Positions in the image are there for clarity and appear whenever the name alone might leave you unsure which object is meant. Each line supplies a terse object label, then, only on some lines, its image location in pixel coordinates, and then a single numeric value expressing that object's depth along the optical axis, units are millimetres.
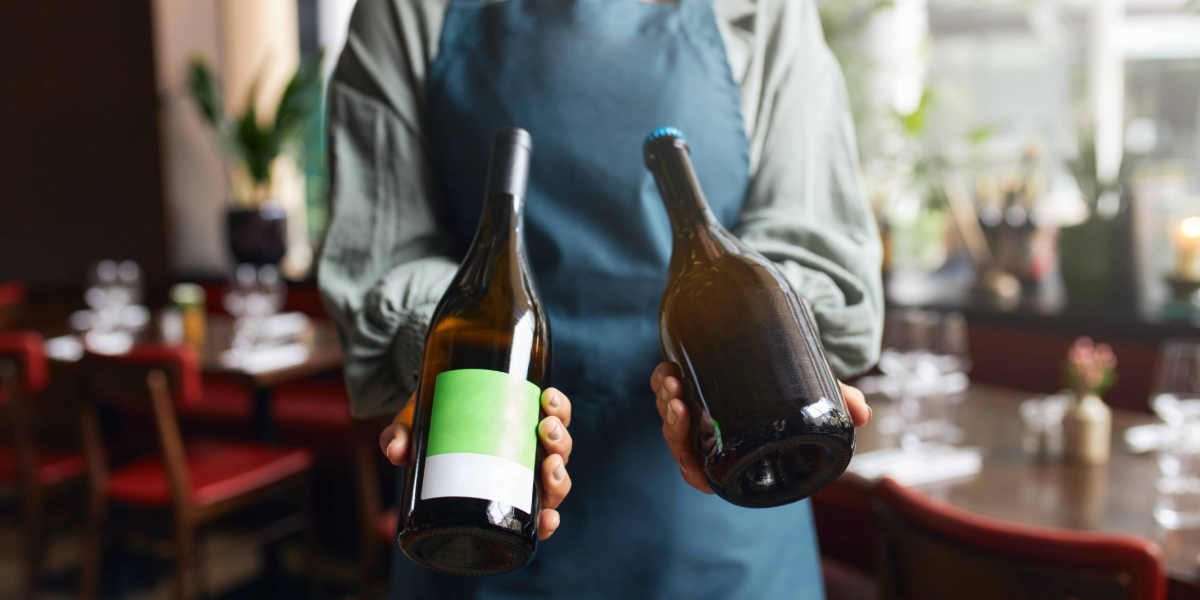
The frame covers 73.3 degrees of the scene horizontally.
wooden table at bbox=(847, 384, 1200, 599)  1032
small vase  1340
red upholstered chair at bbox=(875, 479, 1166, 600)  844
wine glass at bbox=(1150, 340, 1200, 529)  1171
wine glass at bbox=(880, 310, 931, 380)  1629
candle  1914
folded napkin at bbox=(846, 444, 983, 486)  1301
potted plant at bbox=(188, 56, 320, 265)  3549
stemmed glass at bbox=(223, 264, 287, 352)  2646
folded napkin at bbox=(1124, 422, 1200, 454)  1391
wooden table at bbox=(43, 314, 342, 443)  2246
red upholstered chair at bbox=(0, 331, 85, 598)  2373
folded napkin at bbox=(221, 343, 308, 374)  2291
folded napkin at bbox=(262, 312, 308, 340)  2803
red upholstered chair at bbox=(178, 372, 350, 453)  3061
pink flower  1406
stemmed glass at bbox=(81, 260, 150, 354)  2893
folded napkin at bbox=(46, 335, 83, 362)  2626
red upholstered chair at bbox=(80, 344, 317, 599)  2104
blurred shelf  1917
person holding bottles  714
